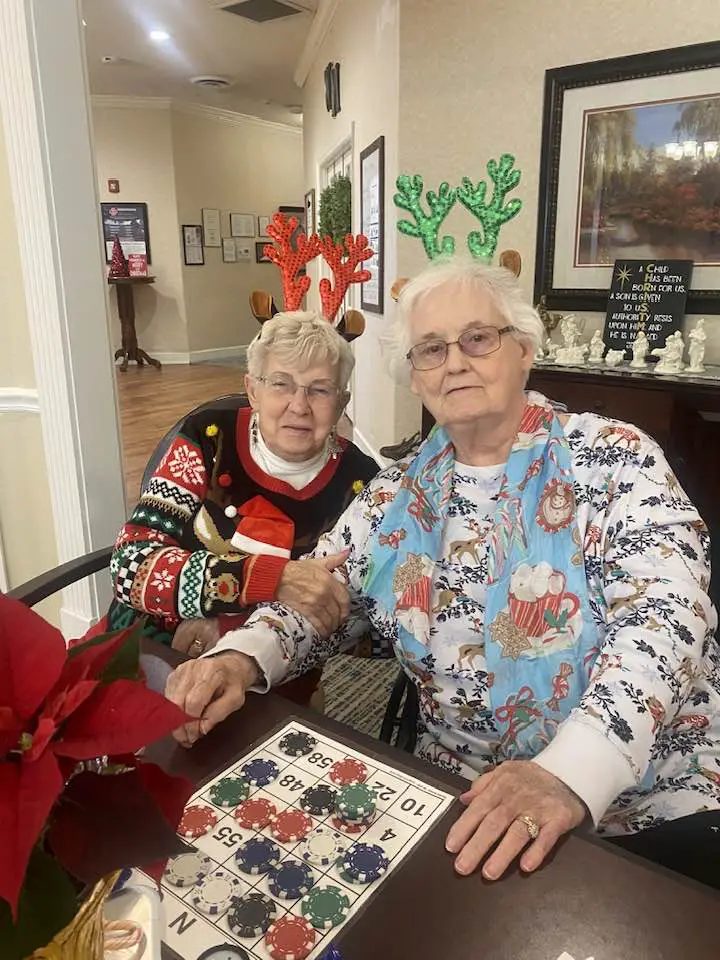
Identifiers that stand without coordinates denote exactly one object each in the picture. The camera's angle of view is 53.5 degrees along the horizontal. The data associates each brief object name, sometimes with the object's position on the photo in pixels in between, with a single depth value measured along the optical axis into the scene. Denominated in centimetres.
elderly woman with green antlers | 95
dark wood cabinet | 242
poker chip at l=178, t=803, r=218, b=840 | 78
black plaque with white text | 281
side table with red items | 852
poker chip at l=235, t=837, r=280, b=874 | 74
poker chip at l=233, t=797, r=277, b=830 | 79
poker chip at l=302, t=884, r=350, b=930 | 67
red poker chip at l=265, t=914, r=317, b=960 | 64
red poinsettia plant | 37
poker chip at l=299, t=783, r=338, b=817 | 81
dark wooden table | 63
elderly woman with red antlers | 142
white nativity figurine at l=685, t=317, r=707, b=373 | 265
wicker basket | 41
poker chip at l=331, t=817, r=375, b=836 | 78
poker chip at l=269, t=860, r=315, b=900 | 71
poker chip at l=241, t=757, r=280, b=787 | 86
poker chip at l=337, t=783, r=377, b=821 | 80
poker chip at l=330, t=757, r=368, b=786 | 85
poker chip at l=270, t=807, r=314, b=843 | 78
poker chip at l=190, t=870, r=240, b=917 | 70
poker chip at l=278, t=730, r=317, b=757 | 91
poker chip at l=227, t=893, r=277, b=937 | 67
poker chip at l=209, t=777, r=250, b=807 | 83
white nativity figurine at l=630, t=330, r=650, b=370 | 279
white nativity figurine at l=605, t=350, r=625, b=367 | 282
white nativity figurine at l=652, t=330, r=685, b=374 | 266
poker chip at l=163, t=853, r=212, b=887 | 73
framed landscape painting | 271
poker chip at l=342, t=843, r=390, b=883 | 72
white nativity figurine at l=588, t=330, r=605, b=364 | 291
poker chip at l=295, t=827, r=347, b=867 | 75
